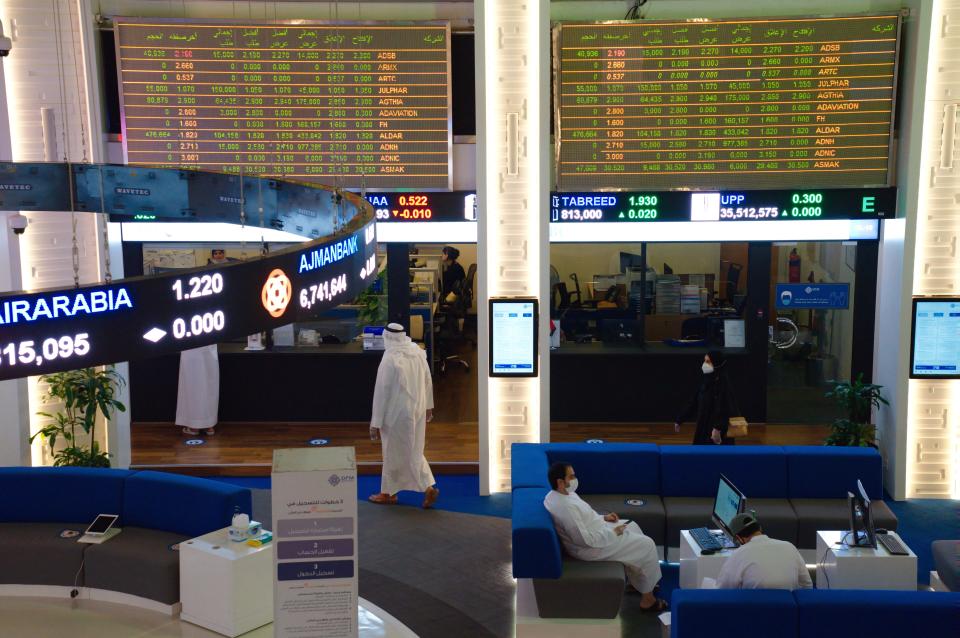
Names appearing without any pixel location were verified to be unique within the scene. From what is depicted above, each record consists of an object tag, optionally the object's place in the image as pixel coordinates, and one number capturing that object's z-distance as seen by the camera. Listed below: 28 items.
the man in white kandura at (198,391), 10.66
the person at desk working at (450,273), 14.45
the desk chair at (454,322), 13.58
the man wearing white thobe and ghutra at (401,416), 8.82
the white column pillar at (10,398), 8.91
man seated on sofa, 6.75
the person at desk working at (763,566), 5.79
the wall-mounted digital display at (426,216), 9.87
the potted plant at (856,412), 9.14
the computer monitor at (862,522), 6.68
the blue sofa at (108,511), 6.98
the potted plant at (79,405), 8.73
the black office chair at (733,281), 11.61
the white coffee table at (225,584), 6.56
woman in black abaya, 8.80
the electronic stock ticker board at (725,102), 9.29
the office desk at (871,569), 6.60
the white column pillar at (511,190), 8.85
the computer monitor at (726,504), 6.49
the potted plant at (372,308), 11.36
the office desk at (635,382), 10.98
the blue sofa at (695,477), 7.68
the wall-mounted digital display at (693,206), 9.64
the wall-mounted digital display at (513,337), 9.12
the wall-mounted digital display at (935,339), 9.07
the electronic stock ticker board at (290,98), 9.52
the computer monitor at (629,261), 11.76
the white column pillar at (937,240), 8.84
